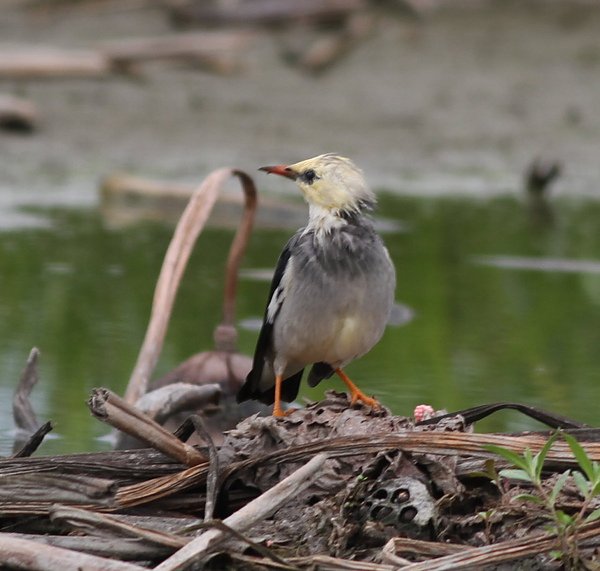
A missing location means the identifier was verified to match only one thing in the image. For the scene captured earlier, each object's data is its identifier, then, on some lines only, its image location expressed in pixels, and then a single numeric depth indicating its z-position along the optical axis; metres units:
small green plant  7.50
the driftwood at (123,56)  29.70
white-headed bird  10.54
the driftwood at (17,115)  26.77
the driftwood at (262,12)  33.25
